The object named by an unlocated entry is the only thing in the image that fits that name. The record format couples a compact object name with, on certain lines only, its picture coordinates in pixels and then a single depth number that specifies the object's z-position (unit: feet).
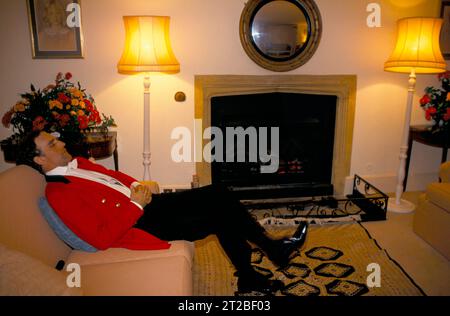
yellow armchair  8.79
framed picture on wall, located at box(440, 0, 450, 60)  11.80
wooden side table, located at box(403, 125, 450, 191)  11.28
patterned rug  7.58
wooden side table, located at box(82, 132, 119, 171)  9.75
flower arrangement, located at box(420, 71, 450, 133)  11.71
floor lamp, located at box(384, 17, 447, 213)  10.17
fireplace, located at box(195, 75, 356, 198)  11.56
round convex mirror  10.99
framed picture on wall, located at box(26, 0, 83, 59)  10.14
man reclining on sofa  6.03
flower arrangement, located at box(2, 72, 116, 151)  8.99
